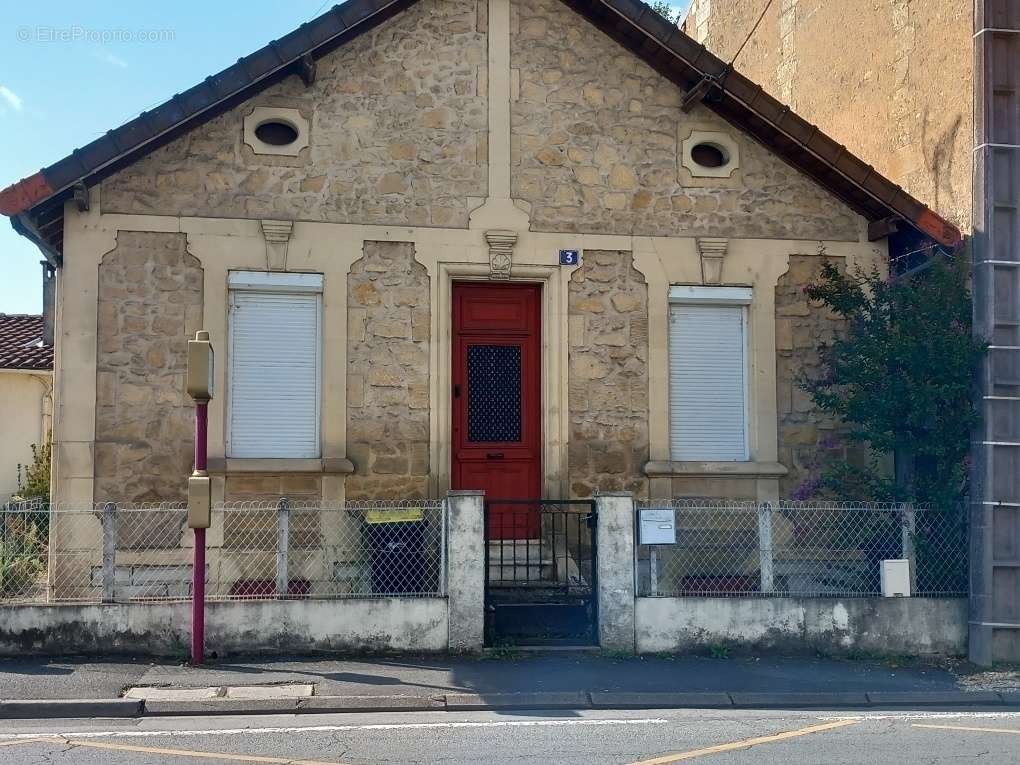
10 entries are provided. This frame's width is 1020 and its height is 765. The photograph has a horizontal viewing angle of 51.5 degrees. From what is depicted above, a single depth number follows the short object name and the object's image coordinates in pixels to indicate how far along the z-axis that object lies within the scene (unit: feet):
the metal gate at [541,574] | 30.32
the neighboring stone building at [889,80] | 35.22
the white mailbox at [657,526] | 30.27
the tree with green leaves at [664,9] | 84.40
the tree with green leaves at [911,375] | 31.07
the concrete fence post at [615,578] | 29.48
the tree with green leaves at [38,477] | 53.42
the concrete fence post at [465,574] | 28.96
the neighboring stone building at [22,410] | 59.77
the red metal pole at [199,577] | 27.55
